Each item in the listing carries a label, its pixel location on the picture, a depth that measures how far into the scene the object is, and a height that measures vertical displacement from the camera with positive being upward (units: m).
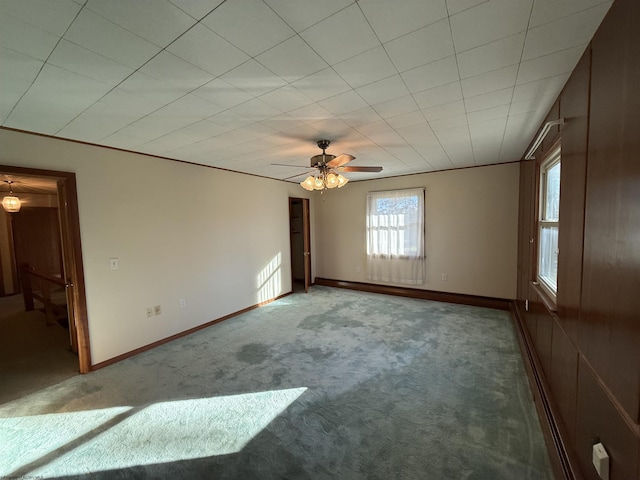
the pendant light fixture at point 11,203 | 4.11 +0.41
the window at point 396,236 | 5.03 -0.31
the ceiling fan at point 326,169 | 2.84 +0.58
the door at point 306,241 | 5.64 -0.39
